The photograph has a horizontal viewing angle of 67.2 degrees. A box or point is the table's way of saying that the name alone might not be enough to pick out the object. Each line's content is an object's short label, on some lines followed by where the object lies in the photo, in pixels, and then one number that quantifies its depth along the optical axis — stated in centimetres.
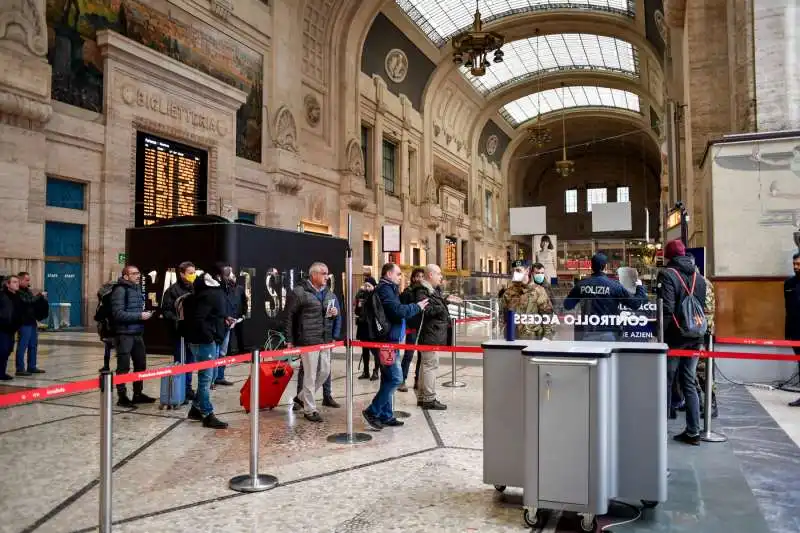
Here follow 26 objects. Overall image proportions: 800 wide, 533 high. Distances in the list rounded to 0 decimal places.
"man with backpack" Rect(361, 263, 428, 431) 561
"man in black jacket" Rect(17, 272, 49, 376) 867
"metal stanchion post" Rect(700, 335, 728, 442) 509
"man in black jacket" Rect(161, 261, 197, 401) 668
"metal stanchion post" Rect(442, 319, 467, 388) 819
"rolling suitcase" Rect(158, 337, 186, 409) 657
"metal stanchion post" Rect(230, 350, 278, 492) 394
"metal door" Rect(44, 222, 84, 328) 1292
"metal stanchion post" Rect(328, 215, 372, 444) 524
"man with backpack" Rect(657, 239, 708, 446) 492
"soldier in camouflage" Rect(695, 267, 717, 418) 558
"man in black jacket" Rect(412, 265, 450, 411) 636
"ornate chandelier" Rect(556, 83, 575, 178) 3431
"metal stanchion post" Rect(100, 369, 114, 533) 311
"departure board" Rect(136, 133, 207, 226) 1455
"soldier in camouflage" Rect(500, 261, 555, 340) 567
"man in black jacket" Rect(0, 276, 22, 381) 836
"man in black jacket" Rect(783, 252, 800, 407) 677
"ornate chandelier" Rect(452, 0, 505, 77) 2041
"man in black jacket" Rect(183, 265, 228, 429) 573
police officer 472
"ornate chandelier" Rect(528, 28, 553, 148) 3556
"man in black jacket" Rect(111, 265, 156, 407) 656
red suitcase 621
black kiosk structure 1071
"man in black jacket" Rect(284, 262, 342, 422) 604
